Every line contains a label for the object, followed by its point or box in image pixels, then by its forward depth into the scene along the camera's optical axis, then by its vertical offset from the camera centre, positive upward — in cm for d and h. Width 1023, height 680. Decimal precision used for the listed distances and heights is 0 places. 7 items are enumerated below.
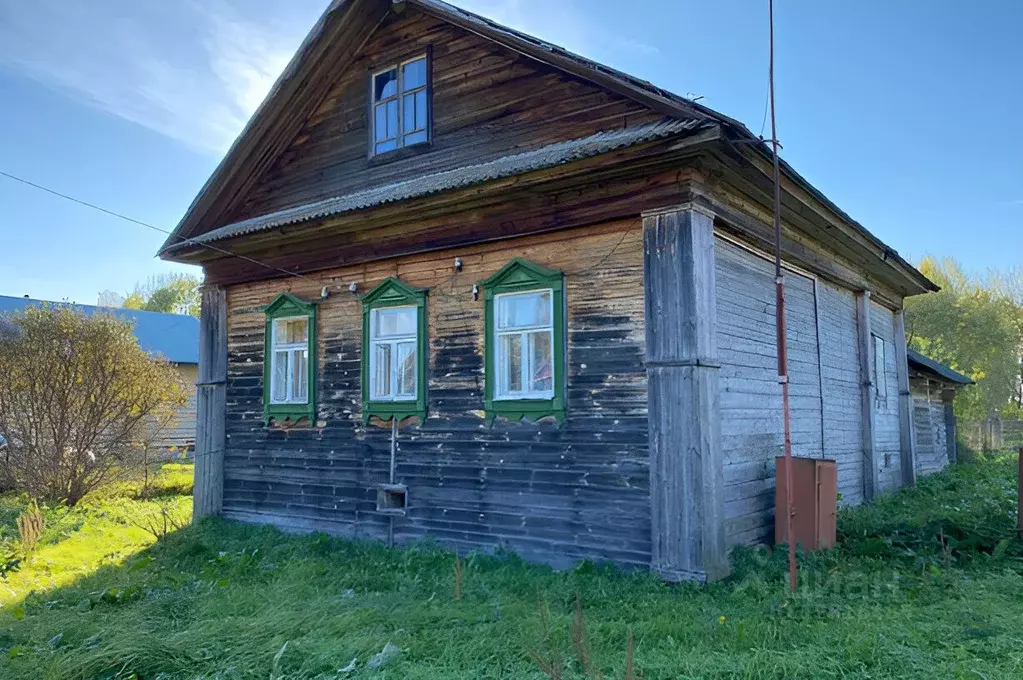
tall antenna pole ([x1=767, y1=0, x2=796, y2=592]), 625 +56
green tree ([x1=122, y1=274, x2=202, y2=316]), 5434 +858
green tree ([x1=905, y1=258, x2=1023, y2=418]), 3312 +348
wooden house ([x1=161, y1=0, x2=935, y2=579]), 739 +126
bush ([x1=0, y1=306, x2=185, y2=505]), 1446 +27
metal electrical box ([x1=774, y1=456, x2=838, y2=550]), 800 -97
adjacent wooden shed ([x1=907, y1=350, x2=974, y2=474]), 1675 -3
